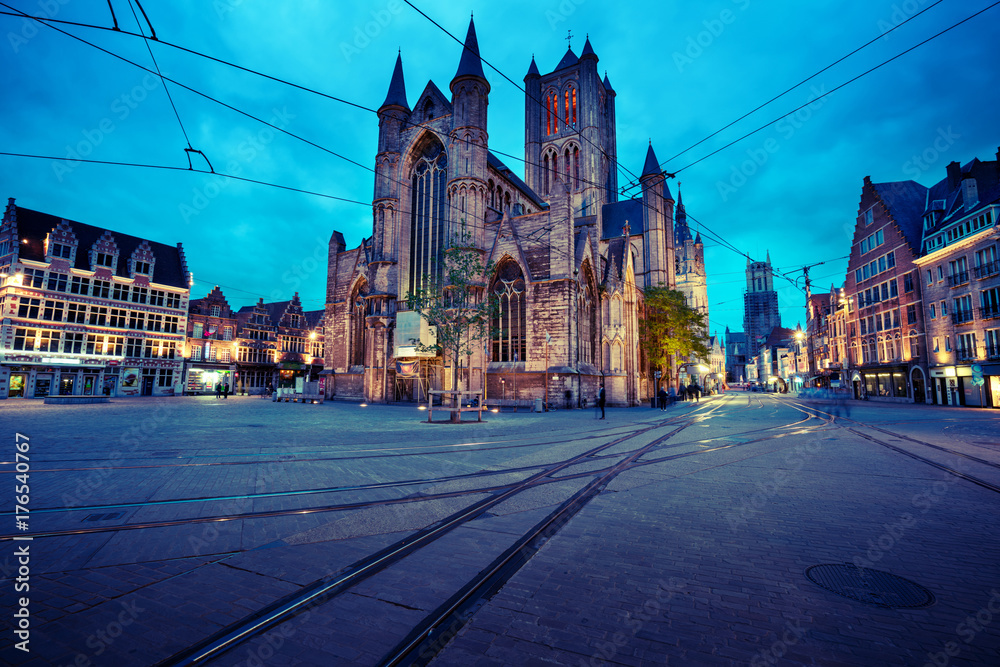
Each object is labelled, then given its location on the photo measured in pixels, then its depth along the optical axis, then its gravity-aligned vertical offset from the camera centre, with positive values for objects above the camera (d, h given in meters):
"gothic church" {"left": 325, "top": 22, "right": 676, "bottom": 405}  26.34 +7.09
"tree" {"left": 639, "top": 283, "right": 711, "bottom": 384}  35.88 +4.12
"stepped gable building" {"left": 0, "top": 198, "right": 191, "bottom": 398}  33.00 +5.67
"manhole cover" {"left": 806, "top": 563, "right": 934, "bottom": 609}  2.81 -1.39
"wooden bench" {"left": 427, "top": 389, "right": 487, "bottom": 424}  15.66 -1.27
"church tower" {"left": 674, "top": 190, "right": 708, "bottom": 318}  79.25 +20.01
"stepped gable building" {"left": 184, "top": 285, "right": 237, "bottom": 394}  45.91 +3.56
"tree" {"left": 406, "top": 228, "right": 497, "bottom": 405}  17.47 +2.77
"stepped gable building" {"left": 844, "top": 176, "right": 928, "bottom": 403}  31.48 +6.35
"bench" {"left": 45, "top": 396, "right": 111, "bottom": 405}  25.70 -1.21
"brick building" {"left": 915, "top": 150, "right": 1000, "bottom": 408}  25.25 +5.66
